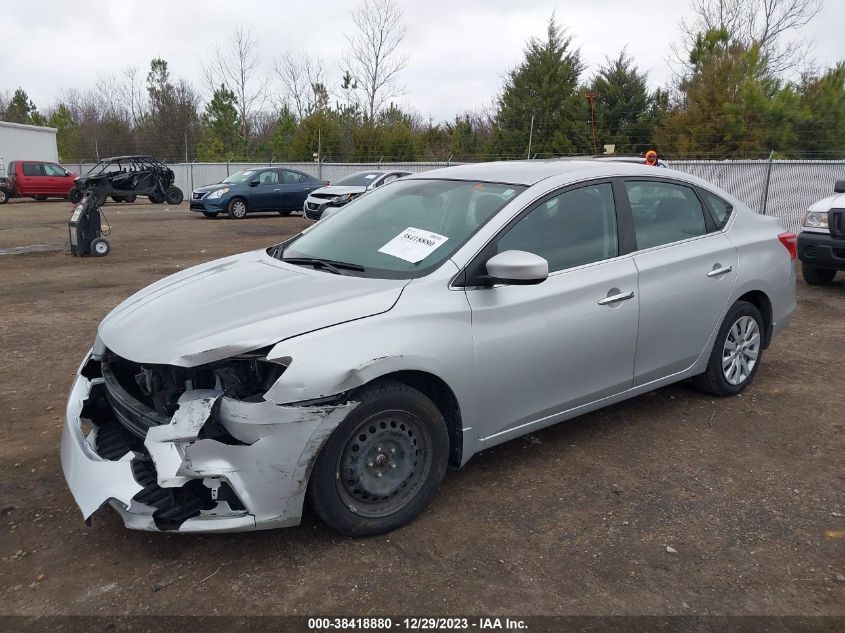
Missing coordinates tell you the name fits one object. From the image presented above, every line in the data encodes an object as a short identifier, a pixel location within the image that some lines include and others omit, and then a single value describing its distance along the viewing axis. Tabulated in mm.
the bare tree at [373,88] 41188
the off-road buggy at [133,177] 24583
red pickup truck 26953
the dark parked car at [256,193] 20328
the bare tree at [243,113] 45047
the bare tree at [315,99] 42047
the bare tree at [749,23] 31719
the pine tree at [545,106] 29859
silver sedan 2816
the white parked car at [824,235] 8242
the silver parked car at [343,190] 17875
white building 33625
